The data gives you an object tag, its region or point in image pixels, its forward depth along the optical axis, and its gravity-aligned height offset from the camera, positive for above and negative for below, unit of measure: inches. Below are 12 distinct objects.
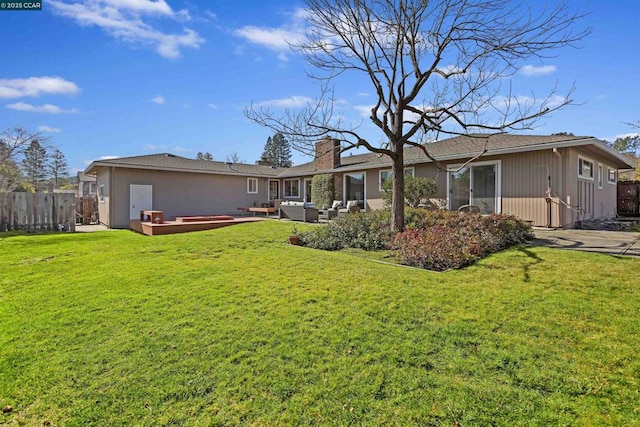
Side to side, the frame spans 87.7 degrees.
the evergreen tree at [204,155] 2580.7 +432.1
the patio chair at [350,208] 631.2 +4.0
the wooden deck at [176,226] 489.7 -25.0
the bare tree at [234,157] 1587.1 +259.4
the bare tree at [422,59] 322.0 +159.6
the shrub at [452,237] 241.6 -23.4
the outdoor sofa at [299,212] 591.5 -3.5
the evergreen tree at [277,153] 2397.9 +416.1
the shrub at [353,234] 329.4 -25.8
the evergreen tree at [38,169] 1577.3 +210.6
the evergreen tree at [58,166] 2096.2 +283.9
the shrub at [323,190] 753.6 +45.6
